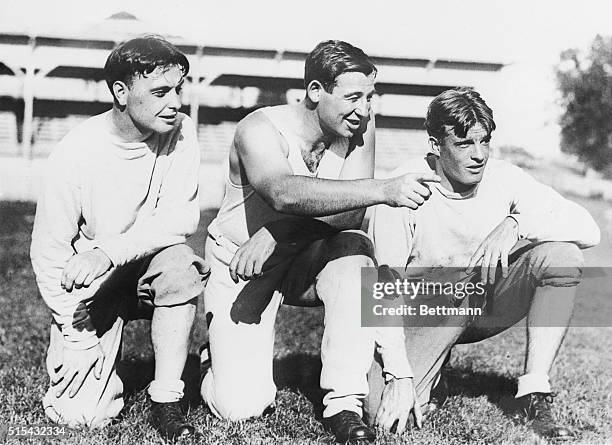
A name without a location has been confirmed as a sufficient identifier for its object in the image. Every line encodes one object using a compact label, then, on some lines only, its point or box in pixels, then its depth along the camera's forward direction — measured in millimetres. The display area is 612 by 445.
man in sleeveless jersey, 3812
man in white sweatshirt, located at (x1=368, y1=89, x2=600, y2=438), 4215
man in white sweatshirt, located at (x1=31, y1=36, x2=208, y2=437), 3889
